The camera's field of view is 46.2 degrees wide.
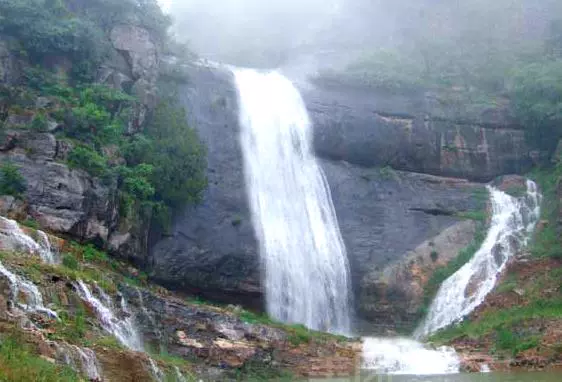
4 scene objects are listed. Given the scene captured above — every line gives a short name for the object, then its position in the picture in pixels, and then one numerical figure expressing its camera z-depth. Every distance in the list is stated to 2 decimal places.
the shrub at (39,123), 21.53
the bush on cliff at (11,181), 19.56
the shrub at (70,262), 18.11
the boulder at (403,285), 26.59
